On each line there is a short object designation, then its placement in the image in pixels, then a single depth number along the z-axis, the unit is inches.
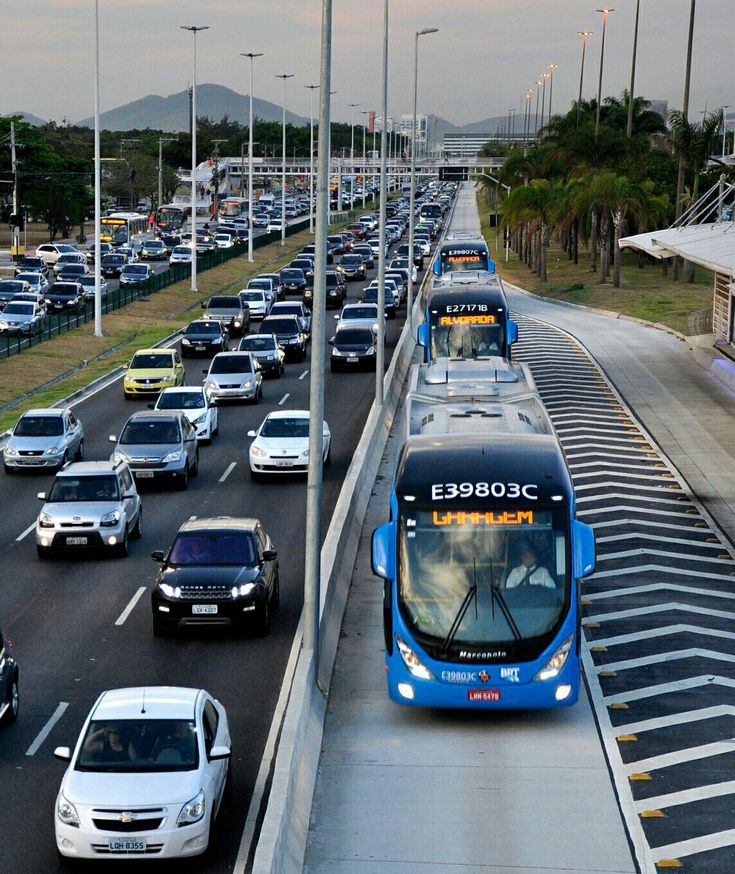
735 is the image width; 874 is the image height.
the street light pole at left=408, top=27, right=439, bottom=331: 2406.0
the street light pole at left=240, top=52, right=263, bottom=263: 3902.6
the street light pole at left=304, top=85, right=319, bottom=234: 5792.3
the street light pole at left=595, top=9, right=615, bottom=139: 4923.7
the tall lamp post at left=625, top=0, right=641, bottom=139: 4106.8
